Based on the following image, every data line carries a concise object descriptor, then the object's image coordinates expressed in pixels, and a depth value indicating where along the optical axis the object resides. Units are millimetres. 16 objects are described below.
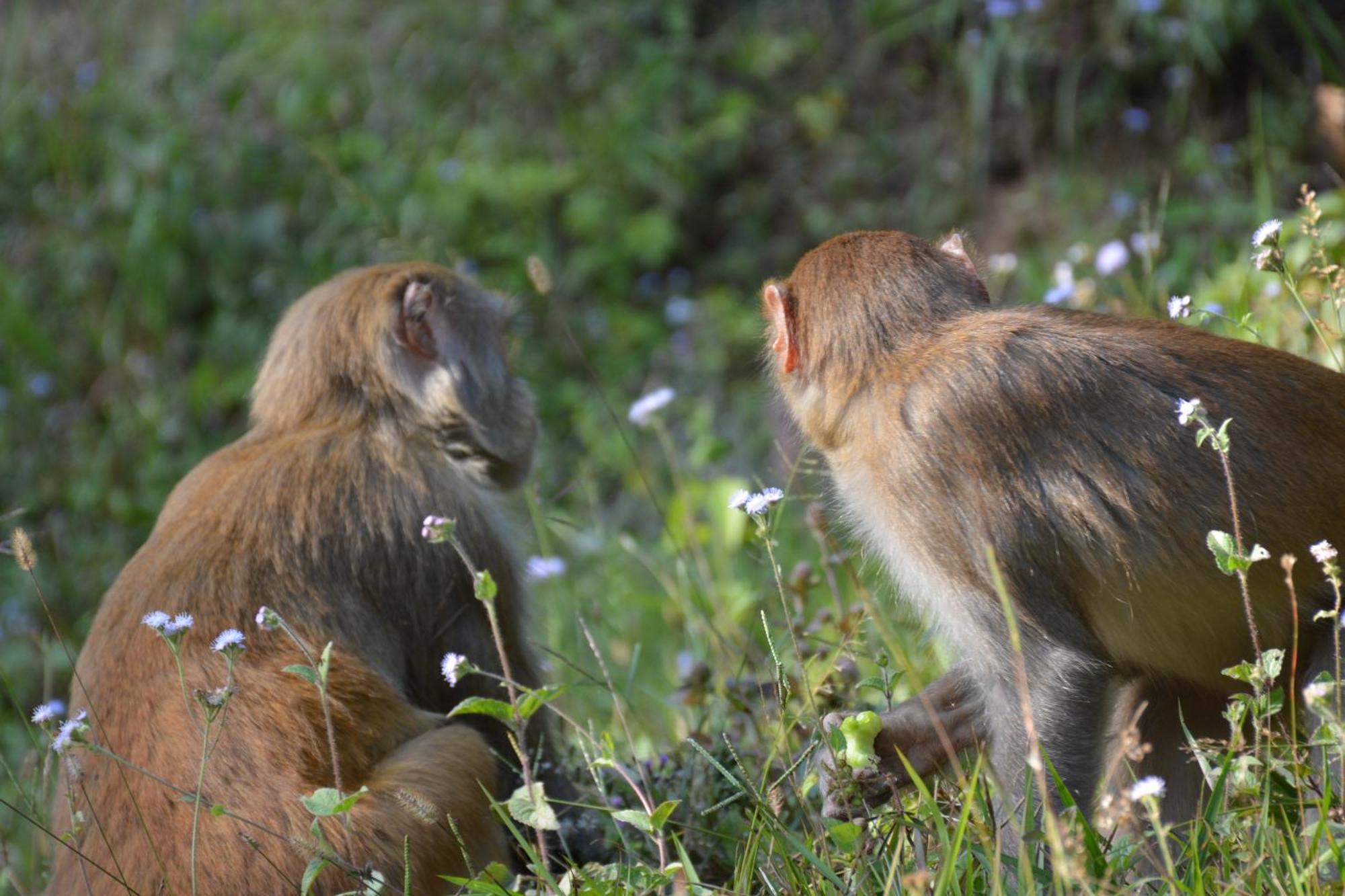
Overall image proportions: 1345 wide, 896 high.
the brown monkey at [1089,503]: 6121
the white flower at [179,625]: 5855
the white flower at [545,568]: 9750
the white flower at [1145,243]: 9447
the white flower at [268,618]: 5766
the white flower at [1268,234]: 6176
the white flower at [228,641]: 5676
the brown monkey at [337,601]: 6574
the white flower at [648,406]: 9258
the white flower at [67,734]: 5562
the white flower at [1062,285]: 9297
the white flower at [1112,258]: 9734
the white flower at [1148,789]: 4633
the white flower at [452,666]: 5513
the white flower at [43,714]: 5930
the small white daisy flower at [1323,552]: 5359
